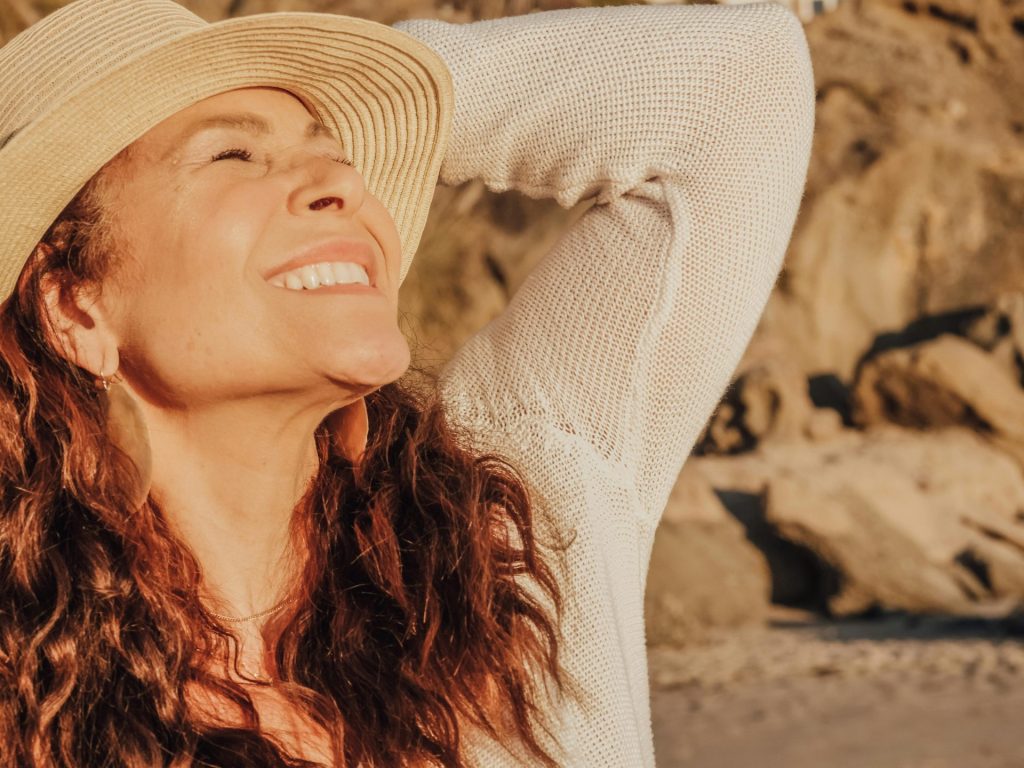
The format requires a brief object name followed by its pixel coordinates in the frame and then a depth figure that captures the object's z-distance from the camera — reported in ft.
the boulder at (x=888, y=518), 27.32
